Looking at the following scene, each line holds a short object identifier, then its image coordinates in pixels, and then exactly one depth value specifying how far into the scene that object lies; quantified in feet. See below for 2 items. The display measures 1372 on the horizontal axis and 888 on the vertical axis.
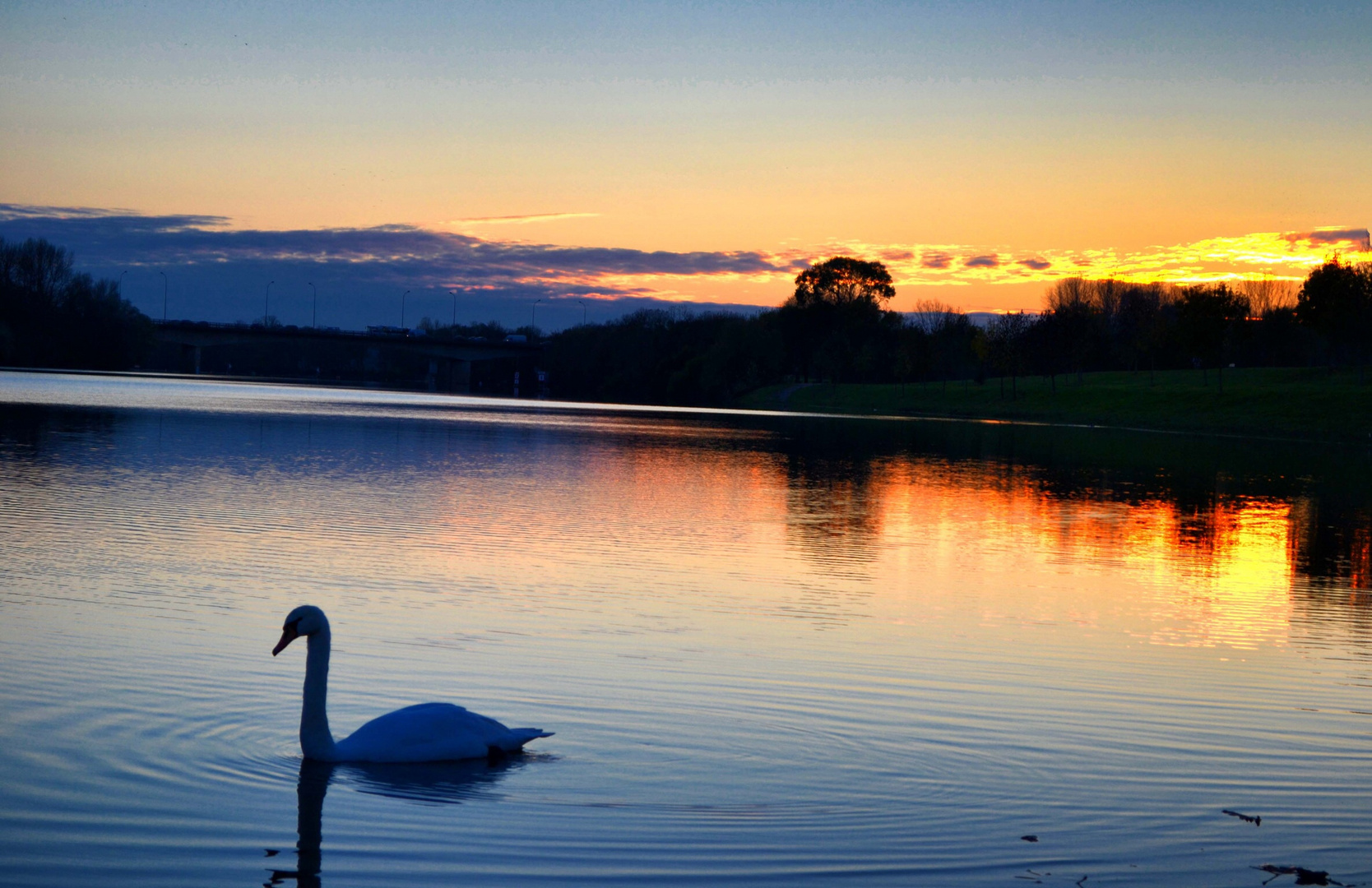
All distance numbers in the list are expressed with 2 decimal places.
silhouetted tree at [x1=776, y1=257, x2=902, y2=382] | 424.46
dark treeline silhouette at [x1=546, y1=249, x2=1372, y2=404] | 283.79
